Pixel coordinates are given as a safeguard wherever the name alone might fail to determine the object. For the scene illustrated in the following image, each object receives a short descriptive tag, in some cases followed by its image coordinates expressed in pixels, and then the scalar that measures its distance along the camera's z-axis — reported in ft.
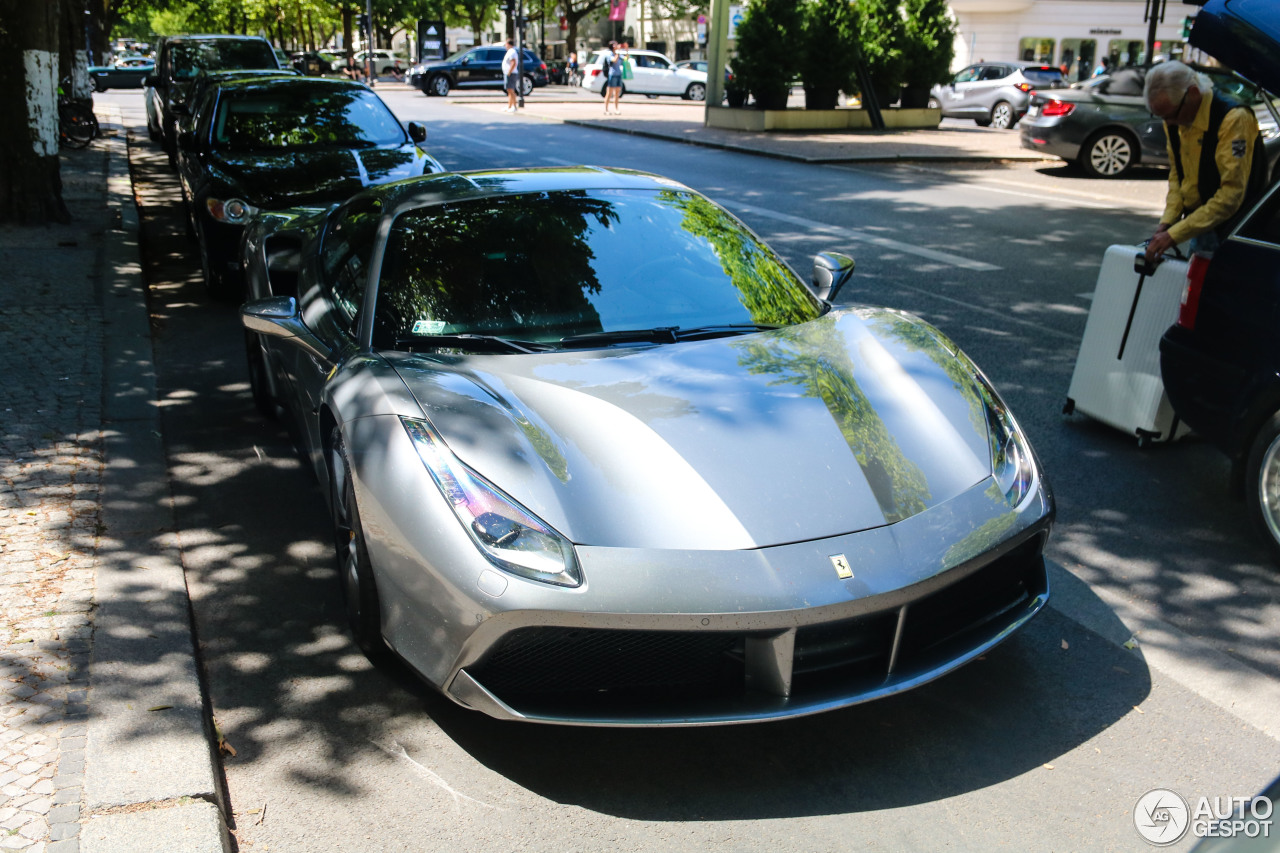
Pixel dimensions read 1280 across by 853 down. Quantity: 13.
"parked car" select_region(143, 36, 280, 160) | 59.82
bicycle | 60.80
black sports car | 27.73
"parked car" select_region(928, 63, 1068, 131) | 96.58
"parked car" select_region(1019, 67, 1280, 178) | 53.93
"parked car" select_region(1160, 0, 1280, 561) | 13.71
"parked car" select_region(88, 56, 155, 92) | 143.84
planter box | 80.07
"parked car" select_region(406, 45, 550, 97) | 139.64
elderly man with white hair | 17.39
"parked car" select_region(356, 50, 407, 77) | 195.15
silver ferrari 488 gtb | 9.39
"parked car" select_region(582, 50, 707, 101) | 141.79
